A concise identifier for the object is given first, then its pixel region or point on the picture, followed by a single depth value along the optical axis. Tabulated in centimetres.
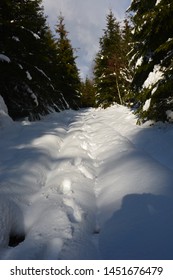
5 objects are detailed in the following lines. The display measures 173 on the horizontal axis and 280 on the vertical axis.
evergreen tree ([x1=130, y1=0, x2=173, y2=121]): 545
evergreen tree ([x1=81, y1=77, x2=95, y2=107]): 4191
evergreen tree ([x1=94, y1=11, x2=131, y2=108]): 1814
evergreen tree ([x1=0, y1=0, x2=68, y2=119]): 889
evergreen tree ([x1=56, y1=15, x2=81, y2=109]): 2298
